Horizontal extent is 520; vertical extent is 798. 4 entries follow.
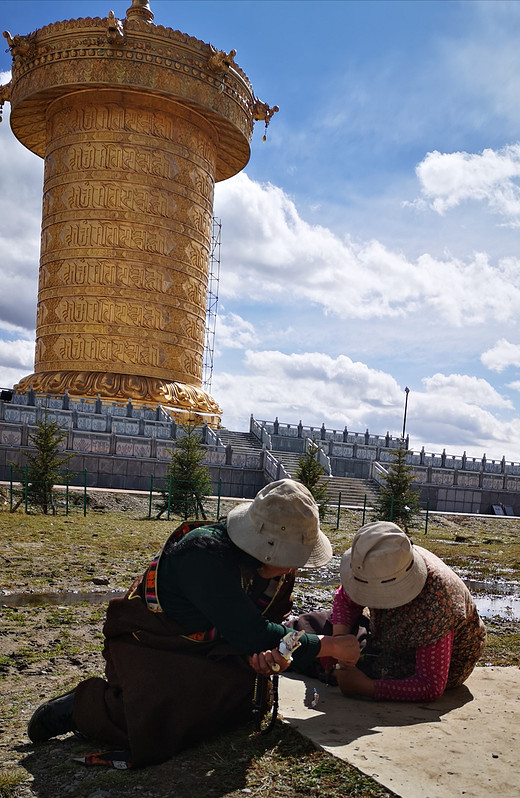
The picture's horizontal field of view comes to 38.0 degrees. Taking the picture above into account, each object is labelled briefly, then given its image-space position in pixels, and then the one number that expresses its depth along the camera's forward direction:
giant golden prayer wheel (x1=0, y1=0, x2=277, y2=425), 27.80
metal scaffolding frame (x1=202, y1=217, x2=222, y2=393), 34.59
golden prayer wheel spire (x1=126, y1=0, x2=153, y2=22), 29.36
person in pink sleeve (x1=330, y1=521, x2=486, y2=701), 3.43
